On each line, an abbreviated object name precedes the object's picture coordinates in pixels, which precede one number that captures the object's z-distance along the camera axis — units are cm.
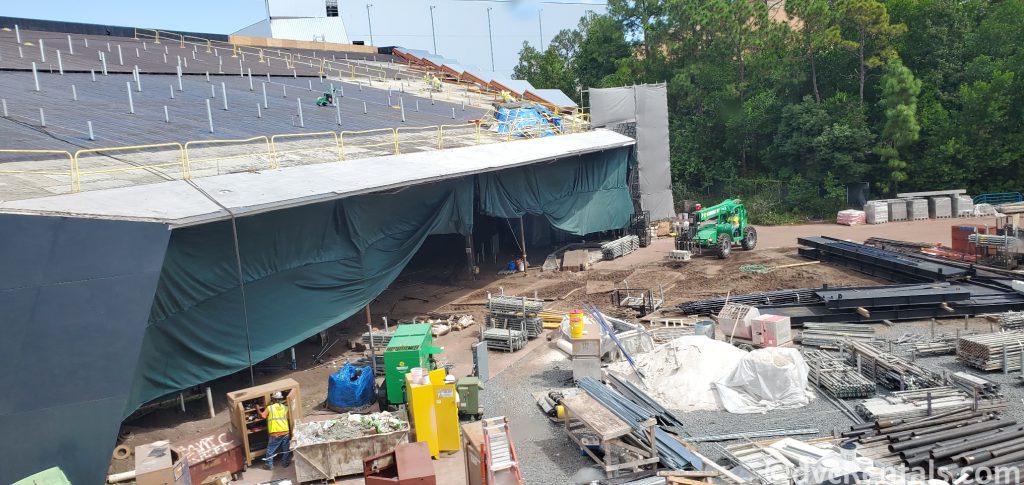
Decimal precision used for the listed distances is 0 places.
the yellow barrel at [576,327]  1585
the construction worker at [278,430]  1297
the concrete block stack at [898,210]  3672
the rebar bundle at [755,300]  2077
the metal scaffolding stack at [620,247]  3131
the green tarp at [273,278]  1459
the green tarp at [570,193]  2688
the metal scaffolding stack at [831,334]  1767
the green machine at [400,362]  1479
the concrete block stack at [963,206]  3650
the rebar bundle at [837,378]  1446
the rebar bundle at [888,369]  1448
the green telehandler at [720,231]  2962
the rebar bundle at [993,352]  1538
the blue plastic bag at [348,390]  1547
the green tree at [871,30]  4044
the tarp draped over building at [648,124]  3691
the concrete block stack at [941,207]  3672
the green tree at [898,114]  3941
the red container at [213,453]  1236
